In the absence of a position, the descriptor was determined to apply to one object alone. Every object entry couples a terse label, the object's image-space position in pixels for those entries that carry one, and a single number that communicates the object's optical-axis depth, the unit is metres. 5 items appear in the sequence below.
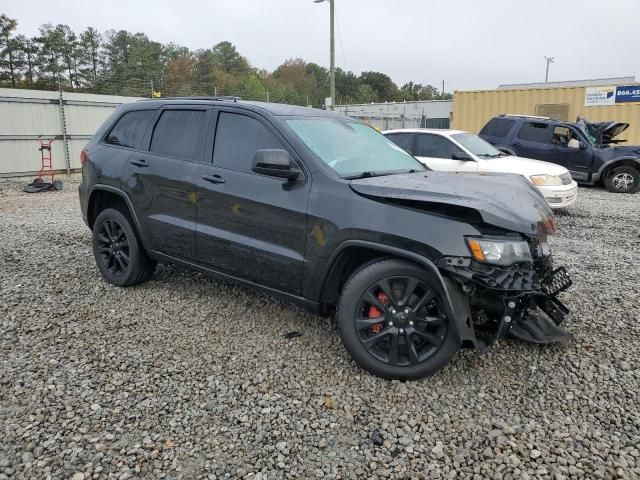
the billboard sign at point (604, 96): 18.23
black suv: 2.85
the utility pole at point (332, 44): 20.30
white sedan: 8.12
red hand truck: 11.59
